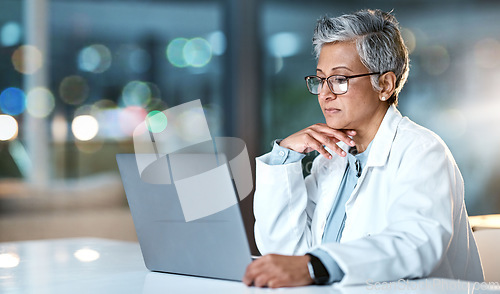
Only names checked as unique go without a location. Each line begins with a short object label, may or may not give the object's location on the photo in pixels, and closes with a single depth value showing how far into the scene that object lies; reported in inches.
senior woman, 80.5
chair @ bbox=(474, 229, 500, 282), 86.1
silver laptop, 70.6
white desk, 69.0
